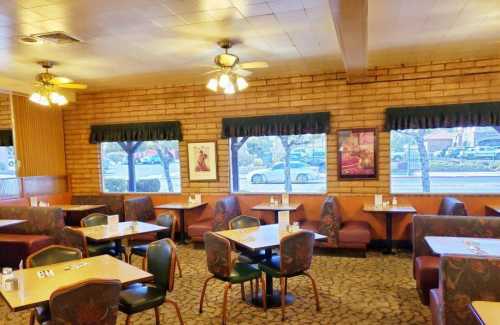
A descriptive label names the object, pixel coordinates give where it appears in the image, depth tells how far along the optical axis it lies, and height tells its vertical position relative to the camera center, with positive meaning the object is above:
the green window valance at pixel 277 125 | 5.99 +0.43
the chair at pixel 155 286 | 2.80 -1.15
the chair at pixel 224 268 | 3.28 -1.11
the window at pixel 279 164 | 6.27 -0.27
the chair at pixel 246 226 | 3.91 -0.95
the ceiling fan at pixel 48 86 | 4.89 +1.00
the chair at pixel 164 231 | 4.45 -1.02
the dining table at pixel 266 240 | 3.41 -0.91
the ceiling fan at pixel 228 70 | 4.26 +1.02
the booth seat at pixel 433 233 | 3.55 -0.97
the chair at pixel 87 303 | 2.12 -0.91
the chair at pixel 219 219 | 5.76 -1.12
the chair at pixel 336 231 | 5.21 -1.25
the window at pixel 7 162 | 6.36 -0.07
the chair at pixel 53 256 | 3.05 -0.88
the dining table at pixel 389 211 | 5.17 -0.96
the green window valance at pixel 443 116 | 5.29 +0.42
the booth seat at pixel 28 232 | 4.96 -1.14
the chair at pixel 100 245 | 4.48 -1.18
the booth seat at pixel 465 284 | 2.32 -0.94
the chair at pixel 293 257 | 3.29 -1.03
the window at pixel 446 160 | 5.56 -0.27
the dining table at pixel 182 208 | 6.02 -0.95
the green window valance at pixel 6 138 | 6.39 +0.37
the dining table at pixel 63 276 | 2.27 -0.91
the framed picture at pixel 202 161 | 6.63 -0.17
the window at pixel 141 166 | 7.05 -0.26
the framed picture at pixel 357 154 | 5.83 -0.12
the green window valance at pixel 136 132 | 6.78 +0.44
